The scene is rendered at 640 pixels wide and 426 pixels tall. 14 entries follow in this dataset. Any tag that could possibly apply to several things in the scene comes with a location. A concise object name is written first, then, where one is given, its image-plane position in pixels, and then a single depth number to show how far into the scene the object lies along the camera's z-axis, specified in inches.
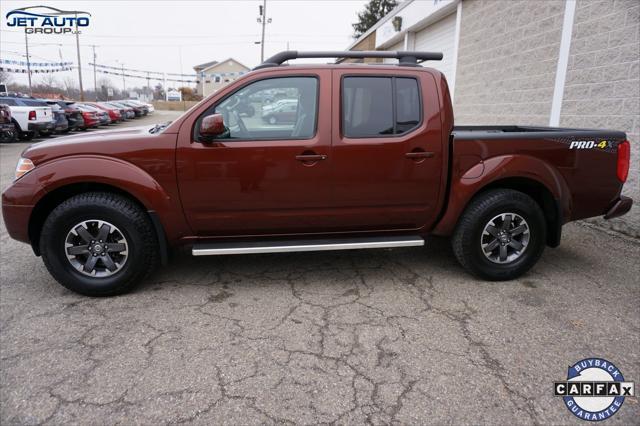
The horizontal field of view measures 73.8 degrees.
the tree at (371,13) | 1582.2
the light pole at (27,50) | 1721.2
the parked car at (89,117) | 800.4
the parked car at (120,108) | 1138.4
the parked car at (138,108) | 1355.6
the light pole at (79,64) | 1836.9
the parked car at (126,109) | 1214.0
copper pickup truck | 134.5
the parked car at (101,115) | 876.0
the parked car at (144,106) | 1465.2
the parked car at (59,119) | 660.1
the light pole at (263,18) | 1455.5
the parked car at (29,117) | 603.5
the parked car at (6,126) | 557.3
